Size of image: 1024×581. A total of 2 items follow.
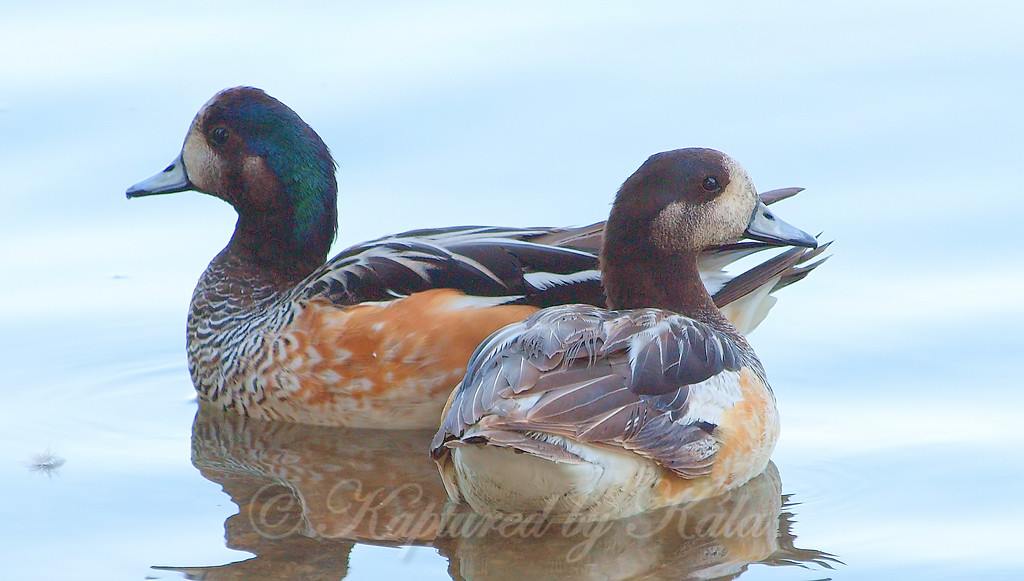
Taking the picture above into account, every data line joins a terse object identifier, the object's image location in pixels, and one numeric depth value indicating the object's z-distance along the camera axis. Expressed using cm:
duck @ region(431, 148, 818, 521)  1395
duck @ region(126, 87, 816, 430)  1750
